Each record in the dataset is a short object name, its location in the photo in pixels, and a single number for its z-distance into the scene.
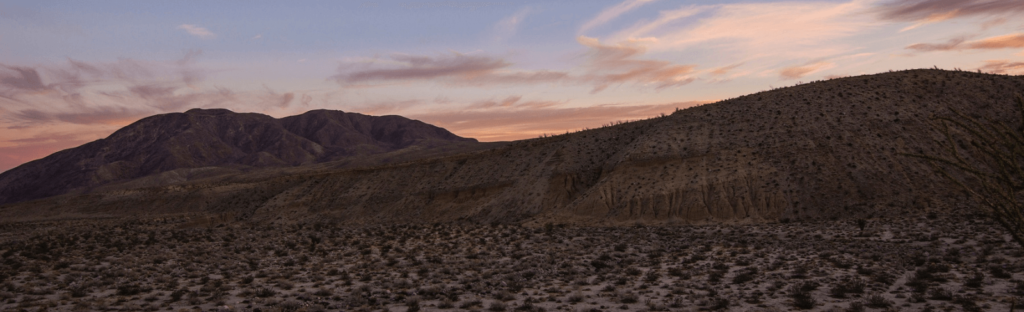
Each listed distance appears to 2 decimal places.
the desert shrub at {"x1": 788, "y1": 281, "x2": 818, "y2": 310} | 12.14
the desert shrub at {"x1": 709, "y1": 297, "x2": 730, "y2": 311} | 12.46
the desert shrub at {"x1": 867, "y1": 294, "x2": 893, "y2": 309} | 11.67
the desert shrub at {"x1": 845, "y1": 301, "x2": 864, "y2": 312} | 11.30
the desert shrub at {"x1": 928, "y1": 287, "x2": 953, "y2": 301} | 11.91
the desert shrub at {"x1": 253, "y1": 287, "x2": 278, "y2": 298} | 15.27
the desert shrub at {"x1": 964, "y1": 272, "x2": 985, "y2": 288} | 12.92
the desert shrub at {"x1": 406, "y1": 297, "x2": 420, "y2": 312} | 13.23
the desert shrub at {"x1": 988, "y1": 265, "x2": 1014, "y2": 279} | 13.57
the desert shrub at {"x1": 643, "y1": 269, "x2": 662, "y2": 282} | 15.97
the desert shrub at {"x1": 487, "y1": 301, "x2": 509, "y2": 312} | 12.88
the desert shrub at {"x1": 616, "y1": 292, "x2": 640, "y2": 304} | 13.41
